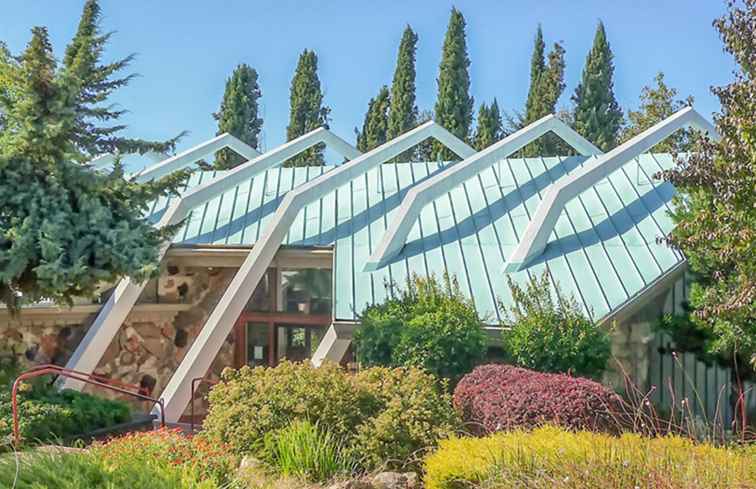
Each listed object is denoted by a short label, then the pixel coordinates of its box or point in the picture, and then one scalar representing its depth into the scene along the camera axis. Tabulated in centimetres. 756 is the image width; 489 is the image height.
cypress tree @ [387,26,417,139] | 3028
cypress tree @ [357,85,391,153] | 3106
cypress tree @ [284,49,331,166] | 3228
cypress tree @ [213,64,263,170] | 3275
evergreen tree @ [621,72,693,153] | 2692
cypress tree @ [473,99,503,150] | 2966
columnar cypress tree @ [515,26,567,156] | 2936
